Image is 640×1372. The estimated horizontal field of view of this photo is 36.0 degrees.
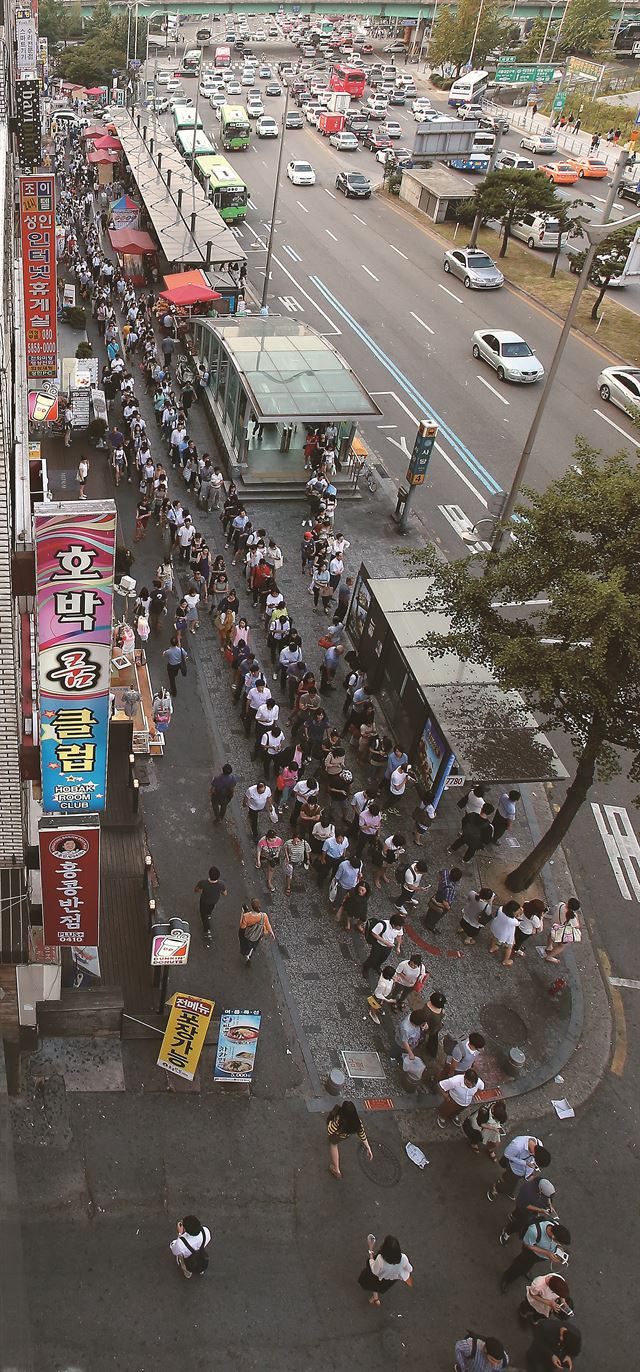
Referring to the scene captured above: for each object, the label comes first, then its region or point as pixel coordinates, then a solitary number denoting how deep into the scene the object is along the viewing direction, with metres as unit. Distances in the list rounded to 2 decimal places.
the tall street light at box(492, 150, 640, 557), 16.67
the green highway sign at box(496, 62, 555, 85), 78.91
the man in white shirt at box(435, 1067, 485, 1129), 11.73
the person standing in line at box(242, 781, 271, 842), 14.93
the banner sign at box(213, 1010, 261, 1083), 12.11
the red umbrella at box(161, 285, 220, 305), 31.12
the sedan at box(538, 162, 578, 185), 58.44
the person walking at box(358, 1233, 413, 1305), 9.79
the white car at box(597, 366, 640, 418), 31.77
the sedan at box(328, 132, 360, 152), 65.00
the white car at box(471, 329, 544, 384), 33.34
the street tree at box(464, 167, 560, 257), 42.31
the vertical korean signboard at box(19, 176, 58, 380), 19.88
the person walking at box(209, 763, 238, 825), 15.27
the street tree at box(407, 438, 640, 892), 11.94
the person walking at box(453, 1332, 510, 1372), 9.20
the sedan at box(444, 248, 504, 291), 41.69
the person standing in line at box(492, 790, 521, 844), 16.00
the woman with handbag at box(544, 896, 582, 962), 14.11
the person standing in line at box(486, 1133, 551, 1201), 10.98
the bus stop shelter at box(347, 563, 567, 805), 15.33
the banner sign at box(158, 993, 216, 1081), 11.91
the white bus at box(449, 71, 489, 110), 79.44
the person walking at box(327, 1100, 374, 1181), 10.95
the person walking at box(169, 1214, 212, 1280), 9.91
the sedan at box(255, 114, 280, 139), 65.56
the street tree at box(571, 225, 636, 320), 35.91
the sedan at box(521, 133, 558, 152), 66.62
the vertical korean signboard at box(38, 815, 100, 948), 10.23
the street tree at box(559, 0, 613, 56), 88.12
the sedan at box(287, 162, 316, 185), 56.25
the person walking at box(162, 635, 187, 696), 17.91
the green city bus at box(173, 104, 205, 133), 58.04
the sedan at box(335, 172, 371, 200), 53.91
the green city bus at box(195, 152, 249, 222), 45.81
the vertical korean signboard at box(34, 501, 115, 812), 8.57
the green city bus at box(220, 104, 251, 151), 61.19
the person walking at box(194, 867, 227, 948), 13.50
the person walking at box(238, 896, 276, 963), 13.12
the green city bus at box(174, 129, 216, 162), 50.97
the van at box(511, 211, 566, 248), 46.22
